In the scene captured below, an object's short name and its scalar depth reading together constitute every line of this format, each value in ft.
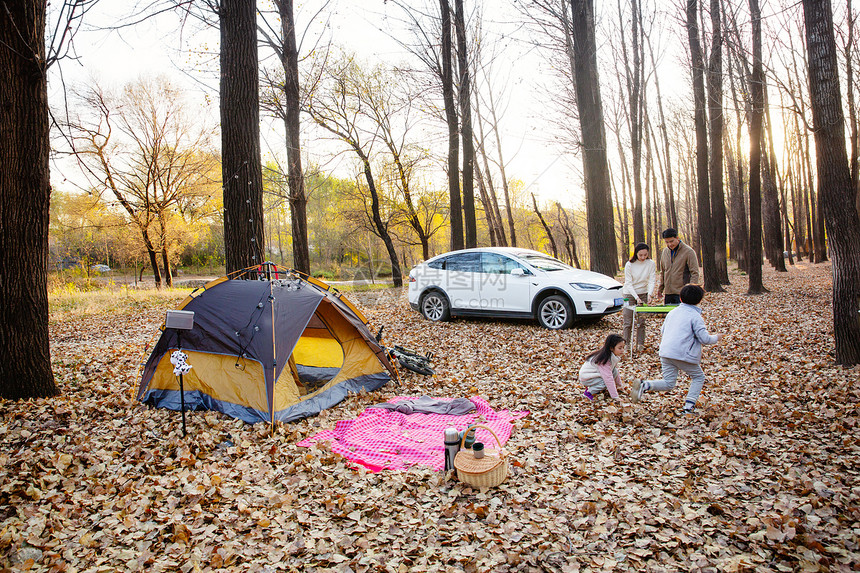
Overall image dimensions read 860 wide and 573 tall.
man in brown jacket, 22.76
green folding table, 20.02
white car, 29.22
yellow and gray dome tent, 17.33
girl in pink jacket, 17.48
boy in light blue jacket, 15.87
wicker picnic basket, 11.92
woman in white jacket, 23.76
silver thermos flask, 12.96
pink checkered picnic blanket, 14.10
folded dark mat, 17.75
